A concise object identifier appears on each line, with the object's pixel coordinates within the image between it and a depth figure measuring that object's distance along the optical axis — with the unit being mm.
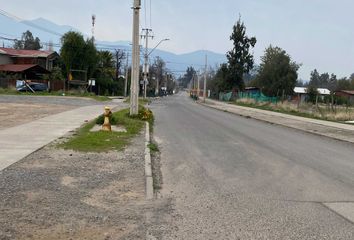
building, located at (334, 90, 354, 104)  86088
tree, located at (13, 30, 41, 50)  110844
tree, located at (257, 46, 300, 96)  74062
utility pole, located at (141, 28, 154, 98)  52109
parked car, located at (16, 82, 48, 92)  56547
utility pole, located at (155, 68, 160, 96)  114938
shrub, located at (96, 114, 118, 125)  18452
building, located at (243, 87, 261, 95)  94812
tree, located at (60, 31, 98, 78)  63688
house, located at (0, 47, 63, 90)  63928
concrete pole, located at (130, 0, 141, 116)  22656
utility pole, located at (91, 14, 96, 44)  64312
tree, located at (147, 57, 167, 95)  120625
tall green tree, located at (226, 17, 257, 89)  86562
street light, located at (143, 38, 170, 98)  51562
